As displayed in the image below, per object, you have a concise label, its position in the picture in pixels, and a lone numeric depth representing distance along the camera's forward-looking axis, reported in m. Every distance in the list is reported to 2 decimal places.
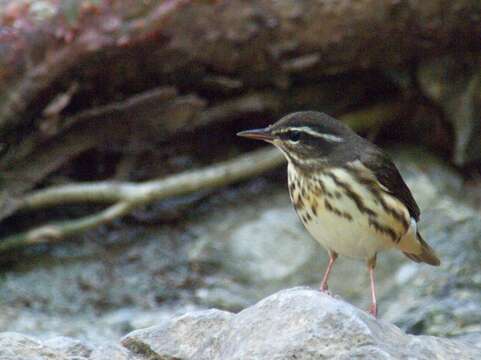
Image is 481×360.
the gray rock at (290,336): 8.00
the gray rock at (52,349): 8.36
